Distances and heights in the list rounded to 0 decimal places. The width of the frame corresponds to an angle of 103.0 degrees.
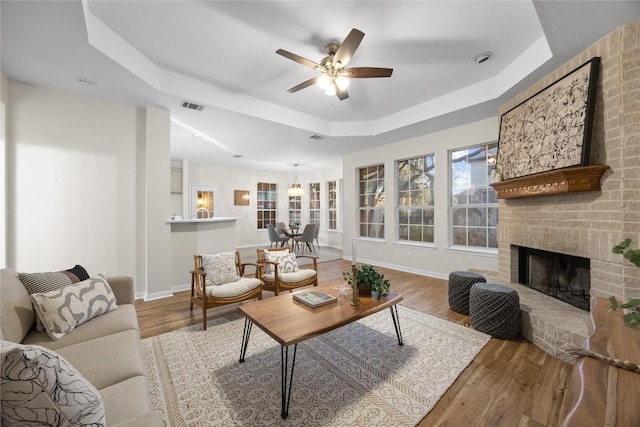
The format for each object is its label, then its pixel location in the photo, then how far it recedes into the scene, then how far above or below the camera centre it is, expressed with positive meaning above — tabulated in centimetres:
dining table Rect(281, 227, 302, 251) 728 -56
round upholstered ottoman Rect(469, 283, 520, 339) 242 -94
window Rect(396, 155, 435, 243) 493 +32
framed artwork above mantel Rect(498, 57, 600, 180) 222 +89
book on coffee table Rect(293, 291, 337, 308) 213 -74
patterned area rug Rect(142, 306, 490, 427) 158 -122
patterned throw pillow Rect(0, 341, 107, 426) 72 -53
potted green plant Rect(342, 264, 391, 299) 230 -63
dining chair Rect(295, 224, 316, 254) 691 -53
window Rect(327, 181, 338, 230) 830 +31
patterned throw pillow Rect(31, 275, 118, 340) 163 -63
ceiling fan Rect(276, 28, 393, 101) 220 +139
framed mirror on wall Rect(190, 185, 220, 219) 753 +41
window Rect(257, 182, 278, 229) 890 +40
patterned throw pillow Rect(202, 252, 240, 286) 289 -63
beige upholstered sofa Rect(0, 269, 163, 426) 74 -79
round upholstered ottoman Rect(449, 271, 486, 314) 301 -90
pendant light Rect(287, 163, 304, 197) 813 +78
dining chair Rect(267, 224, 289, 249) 706 -62
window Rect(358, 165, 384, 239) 580 +32
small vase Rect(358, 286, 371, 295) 237 -71
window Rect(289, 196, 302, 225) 947 +20
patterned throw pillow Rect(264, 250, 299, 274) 338 -61
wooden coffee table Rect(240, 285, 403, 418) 166 -78
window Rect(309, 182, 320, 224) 892 +43
